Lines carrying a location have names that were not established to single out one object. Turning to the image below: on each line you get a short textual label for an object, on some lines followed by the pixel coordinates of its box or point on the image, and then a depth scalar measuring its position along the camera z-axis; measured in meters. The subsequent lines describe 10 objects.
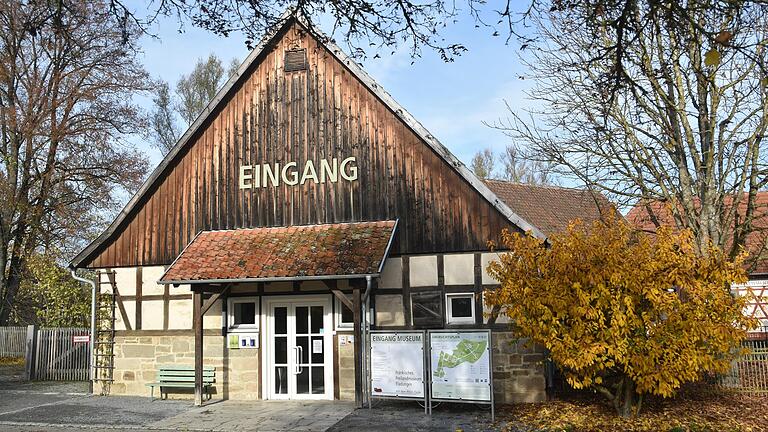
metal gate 19.62
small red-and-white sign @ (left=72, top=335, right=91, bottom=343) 17.61
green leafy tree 24.88
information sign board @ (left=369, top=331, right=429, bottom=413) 11.99
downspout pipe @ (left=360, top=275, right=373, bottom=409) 12.40
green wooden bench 13.96
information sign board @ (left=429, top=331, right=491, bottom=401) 11.48
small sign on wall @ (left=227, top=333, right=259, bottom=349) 14.01
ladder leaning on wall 14.89
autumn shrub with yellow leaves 10.07
